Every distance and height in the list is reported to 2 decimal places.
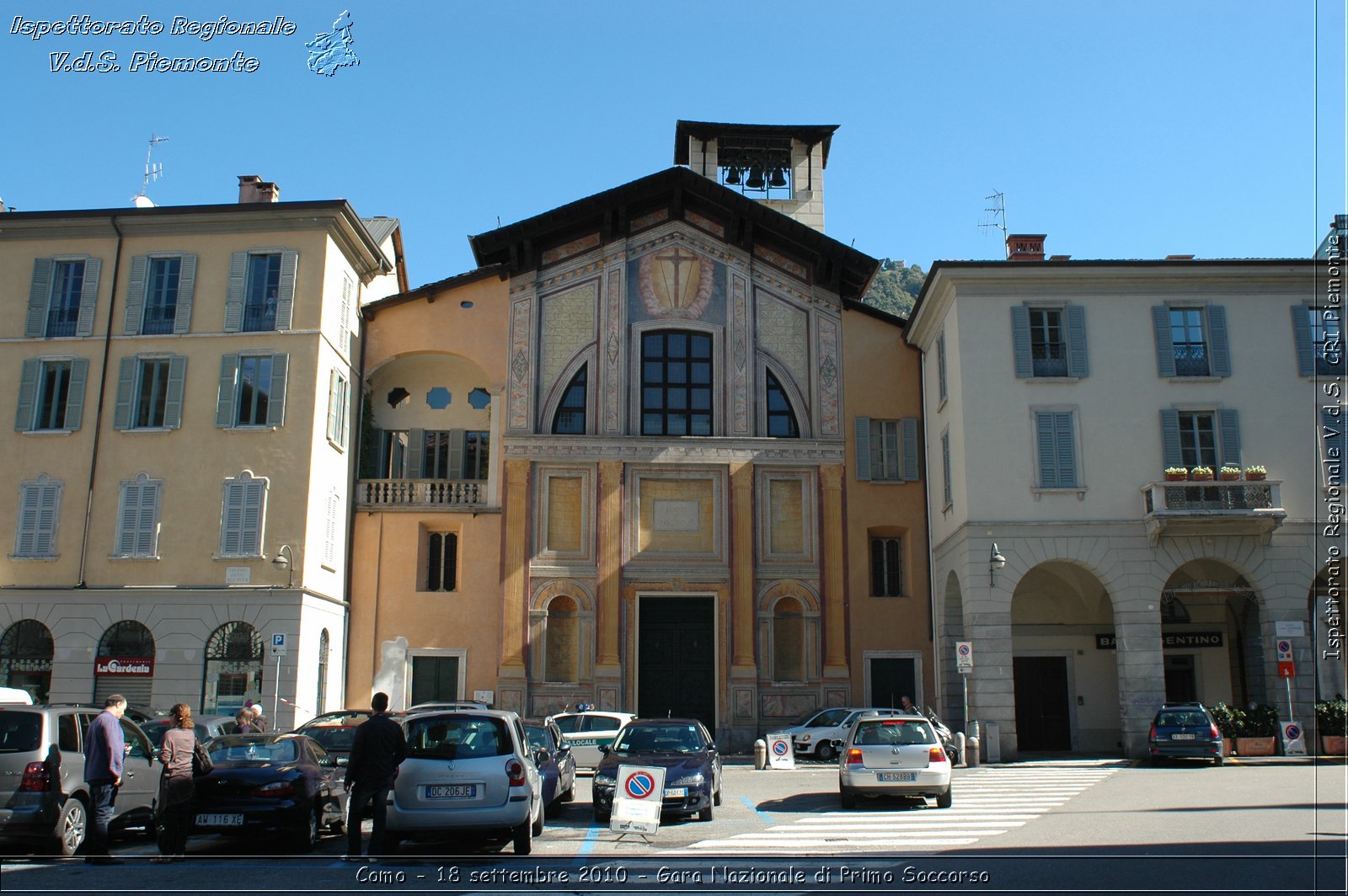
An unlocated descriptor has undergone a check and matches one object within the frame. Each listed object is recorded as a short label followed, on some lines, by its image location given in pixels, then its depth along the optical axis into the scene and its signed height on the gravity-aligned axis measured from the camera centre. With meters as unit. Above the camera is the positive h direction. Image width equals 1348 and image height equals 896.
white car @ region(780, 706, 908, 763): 28.56 -1.35
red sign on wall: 27.83 +0.10
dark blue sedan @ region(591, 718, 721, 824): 16.25 -1.19
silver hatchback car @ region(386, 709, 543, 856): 12.57 -1.20
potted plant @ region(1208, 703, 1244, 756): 27.03 -0.91
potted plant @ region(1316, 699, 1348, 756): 26.70 -0.95
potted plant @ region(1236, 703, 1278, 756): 26.92 -1.12
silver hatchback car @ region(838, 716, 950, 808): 17.73 -1.27
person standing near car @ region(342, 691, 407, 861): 12.30 -0.98
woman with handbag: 12.68 -1.26
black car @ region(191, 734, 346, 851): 13.21 -1.39
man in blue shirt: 12.64 -1.05
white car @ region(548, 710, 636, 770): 25.55 -1.19
